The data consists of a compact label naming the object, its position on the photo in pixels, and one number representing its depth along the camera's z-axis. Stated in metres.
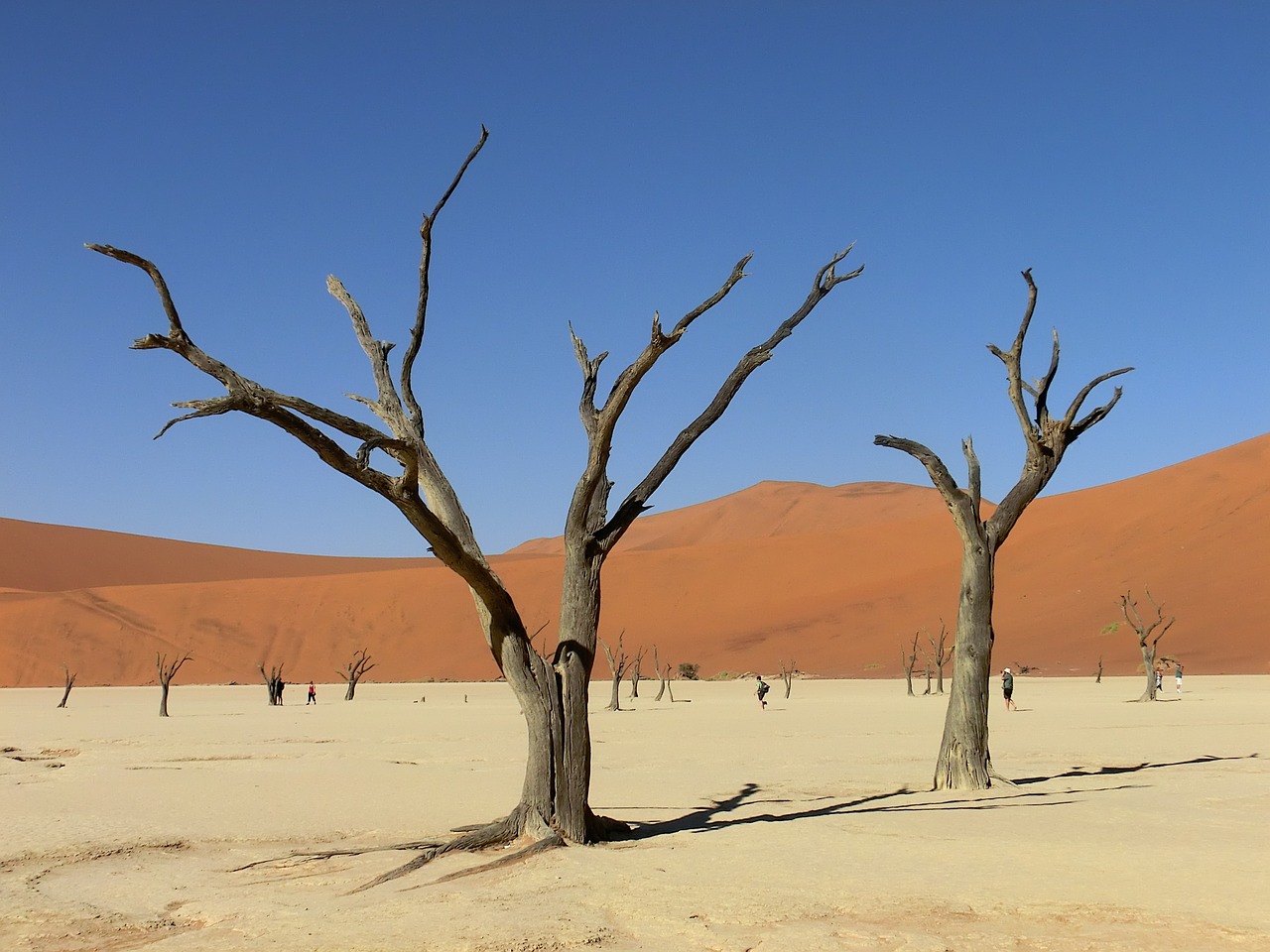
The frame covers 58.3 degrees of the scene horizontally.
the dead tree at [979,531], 12.74
